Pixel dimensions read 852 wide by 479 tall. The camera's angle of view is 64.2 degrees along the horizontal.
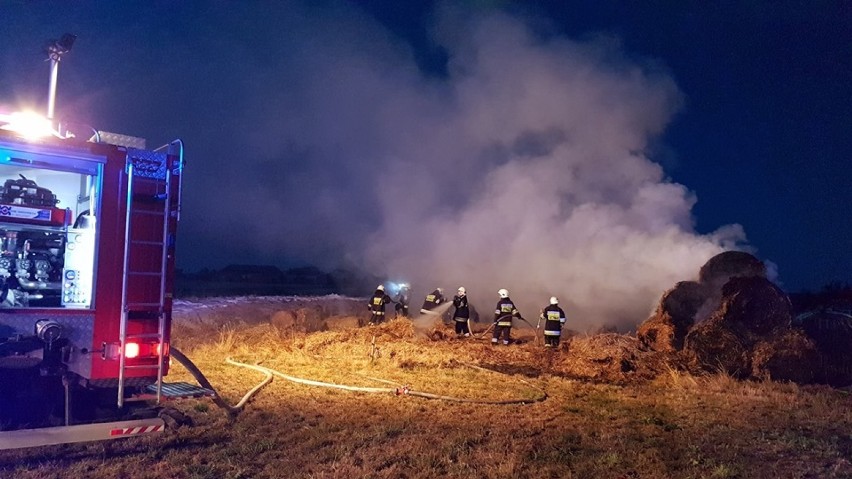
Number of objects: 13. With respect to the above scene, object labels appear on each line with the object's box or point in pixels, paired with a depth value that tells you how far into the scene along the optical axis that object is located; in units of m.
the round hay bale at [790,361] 10.74
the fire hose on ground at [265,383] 6.49
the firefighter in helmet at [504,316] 15.34
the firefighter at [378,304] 17.28
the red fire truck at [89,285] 5.46
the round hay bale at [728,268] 12.31
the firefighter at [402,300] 19.14
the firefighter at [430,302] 18.12
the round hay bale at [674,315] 12.95
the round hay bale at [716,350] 11.05
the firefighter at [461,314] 16.55
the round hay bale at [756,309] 11.23
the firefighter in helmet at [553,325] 14.55
